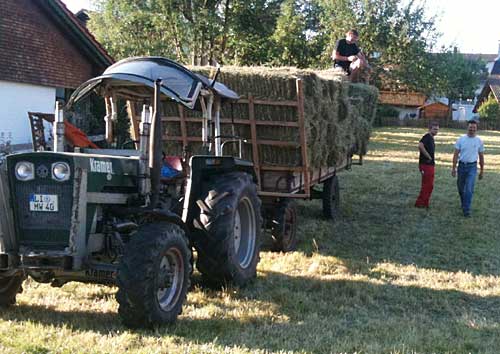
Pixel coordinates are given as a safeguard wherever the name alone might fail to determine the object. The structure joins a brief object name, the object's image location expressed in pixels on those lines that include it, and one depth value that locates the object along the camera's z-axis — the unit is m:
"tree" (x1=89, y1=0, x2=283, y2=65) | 26.06
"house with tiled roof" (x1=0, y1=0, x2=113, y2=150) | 15.02
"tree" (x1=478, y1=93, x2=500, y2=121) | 53.53
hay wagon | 8.17
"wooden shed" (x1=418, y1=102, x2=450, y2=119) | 67.31
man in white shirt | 11.52
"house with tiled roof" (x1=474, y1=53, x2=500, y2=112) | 63.69
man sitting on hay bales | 12.77
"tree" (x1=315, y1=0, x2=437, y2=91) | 36.25
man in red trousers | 12.07
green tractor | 4.85
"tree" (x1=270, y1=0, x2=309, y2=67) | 28.36
